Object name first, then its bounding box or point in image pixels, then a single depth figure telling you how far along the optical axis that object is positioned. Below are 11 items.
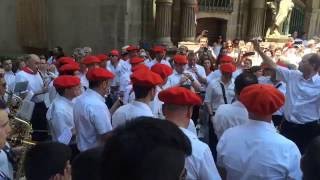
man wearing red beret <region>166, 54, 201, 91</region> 5.09
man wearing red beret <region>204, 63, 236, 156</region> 4.63
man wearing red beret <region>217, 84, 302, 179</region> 2.08
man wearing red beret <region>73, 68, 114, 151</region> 3.13
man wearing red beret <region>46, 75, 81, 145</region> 3.35
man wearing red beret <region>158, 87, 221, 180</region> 2.34
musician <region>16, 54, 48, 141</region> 4.70
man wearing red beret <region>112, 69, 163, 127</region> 2.94
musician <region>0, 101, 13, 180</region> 1.97
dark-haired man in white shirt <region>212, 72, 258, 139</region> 3.03
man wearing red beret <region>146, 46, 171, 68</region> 6.80
